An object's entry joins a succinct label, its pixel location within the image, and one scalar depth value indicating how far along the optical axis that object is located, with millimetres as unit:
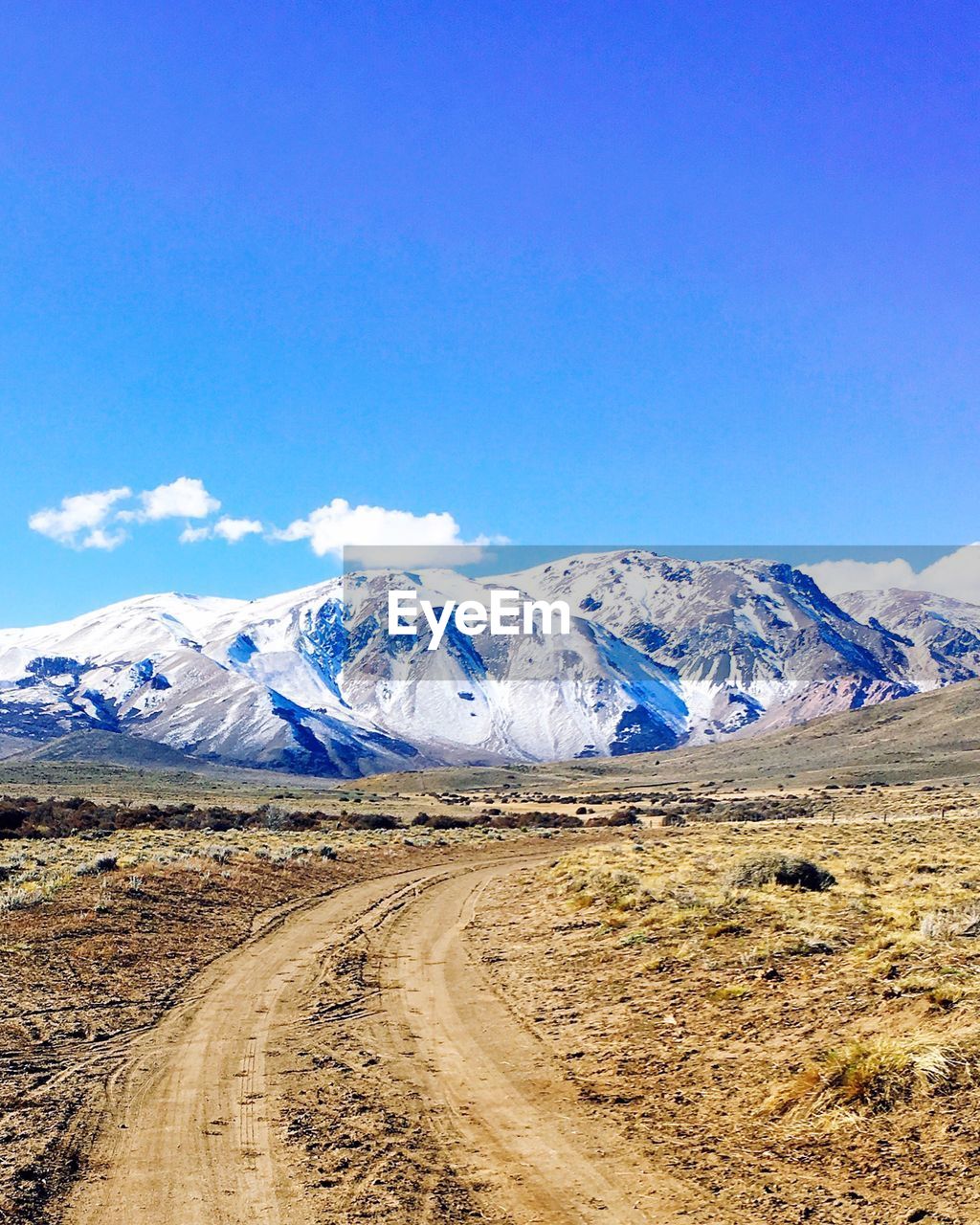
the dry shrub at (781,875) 19219
